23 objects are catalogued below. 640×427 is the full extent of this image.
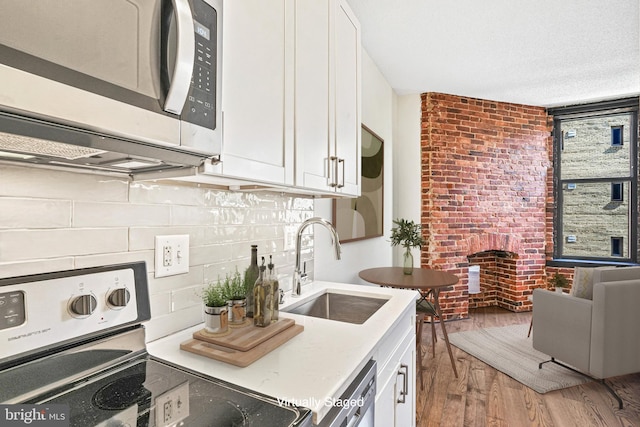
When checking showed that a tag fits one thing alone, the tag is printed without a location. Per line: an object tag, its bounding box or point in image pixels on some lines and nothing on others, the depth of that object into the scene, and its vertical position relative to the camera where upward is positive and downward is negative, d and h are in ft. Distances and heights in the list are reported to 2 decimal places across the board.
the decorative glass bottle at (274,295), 3.79 -0.87
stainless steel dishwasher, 2.68 -1.60
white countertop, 2.60 -1.30
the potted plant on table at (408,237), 9.55 -0.62
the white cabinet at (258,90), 3.05 +1.22
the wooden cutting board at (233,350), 2.98 -1.23
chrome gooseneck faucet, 4.82 -0.51
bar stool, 8.63 -2.37
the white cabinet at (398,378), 4.07 -2.20
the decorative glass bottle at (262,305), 3.67 -0.95
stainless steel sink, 5.50 -1.49
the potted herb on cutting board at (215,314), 3.36 -0.96
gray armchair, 7.76 -2.58
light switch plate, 3.45 -0.41
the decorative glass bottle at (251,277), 3.89 -0.70
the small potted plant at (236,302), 3.60 -0.90
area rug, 8.66 -4.12
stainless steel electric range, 2.26 -1.18
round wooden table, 8.15 -1.59
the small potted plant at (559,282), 11.80 -2.27
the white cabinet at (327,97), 4.28 +1.68
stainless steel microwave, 1.56 +0.71
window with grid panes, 14.58 +1.50
